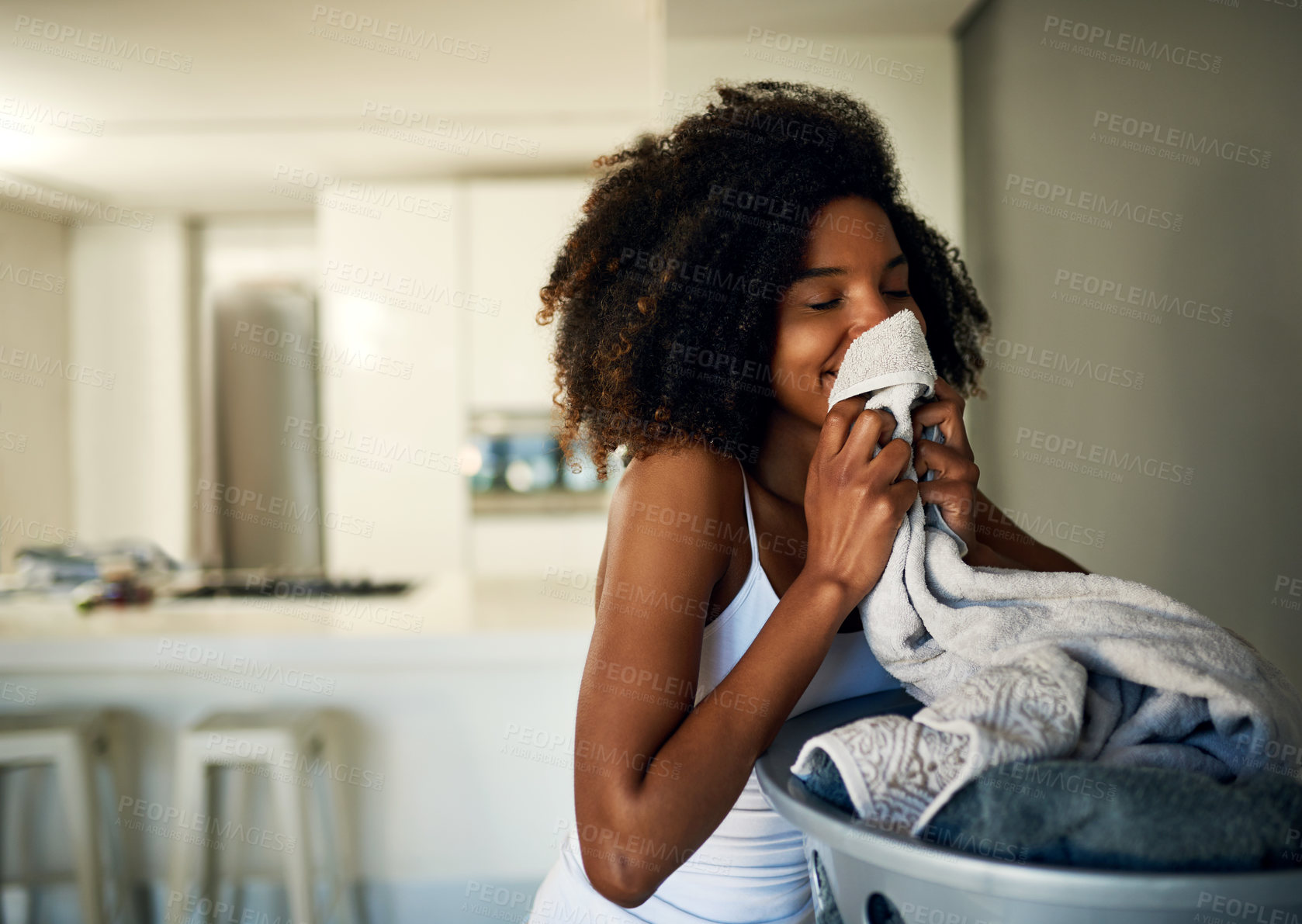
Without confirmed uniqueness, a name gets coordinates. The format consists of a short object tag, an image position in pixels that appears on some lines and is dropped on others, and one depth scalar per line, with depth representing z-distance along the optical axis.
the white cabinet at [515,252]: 4.20
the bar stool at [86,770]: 2.07
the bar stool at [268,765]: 2.05
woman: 0.71
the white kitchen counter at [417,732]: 2.26
